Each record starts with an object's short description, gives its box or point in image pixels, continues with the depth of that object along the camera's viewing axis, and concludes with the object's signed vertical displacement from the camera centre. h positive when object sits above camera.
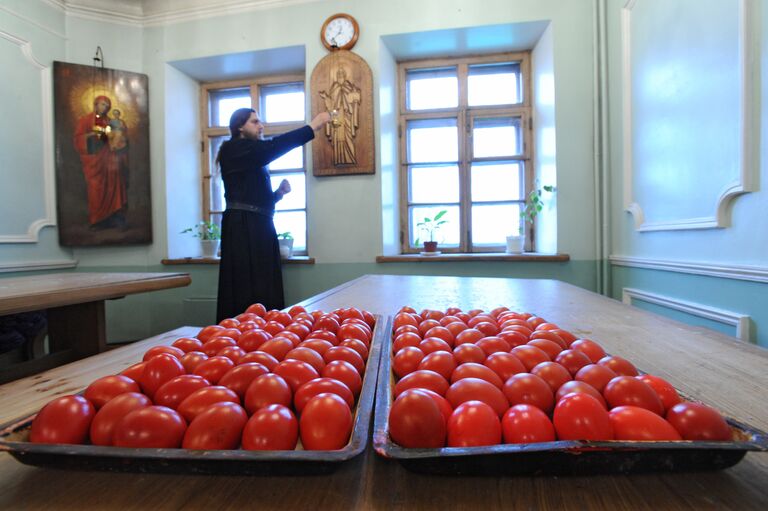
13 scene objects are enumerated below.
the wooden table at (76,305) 1.41 -0.23
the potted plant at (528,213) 3.07 +0.25
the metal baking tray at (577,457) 0.34 -0.19
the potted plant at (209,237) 3.55 +0.10
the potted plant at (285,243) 3.28 +0.04
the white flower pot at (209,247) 3.55 +0.02
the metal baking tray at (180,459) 0.34 -0.19
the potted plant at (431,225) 3.34 +0.18
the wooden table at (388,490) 0.35 -0.23
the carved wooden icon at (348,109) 3.07 +1.09
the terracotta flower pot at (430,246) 3.23 -0.01
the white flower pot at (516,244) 3.11 +0.00
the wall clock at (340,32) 3.07 +1.70
